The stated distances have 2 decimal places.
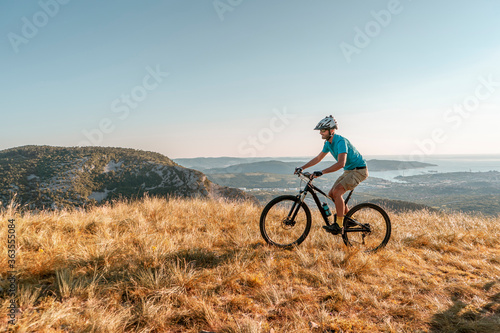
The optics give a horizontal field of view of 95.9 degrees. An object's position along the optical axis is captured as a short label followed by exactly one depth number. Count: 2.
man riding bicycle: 4.97
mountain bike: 5.08
